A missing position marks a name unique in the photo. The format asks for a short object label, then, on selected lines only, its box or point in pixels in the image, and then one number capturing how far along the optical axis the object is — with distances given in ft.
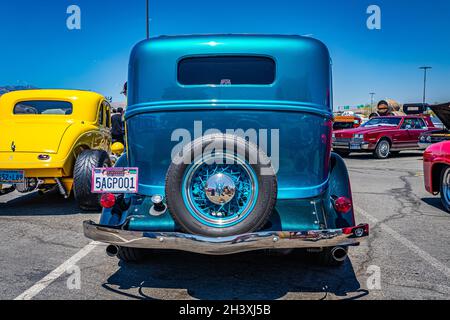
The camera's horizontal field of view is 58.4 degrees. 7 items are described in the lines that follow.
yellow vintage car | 18.43
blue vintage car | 9.60
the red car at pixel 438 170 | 19.88
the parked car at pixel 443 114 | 26.40
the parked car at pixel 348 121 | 72.69
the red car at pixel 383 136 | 45.98
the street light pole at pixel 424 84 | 196.85
